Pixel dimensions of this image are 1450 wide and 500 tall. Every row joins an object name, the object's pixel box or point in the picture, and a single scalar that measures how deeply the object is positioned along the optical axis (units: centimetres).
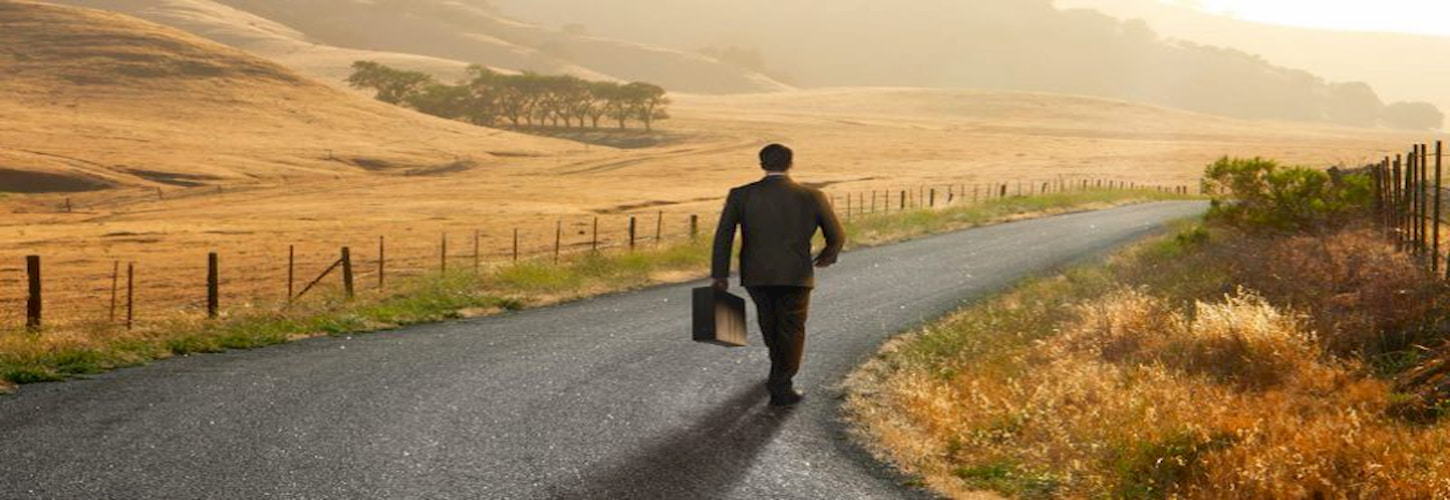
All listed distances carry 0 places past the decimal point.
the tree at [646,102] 11906
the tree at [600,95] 12138
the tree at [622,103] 11941
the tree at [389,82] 12962
